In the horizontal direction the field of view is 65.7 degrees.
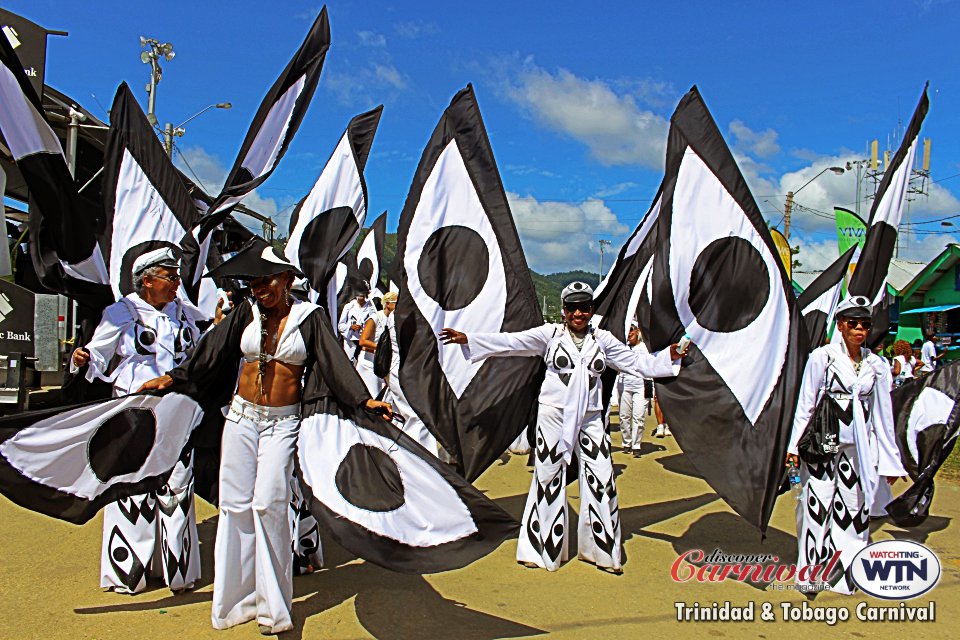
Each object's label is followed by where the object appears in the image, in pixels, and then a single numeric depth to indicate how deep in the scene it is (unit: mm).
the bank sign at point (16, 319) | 9820
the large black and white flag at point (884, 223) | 5320
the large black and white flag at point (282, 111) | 5746
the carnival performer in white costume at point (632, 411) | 10102
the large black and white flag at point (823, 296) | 7684
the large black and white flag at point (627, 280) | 6418
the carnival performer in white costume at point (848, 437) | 4707
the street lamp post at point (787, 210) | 34094
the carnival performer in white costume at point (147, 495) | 4504
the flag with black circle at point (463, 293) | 5645
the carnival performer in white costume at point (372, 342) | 8117
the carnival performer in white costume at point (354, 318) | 10859
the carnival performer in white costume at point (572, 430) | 5176
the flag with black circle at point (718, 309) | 5105
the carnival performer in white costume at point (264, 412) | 3869
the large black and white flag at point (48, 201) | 4551
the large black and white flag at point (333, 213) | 5910
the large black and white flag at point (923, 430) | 5512
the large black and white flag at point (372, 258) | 12352
